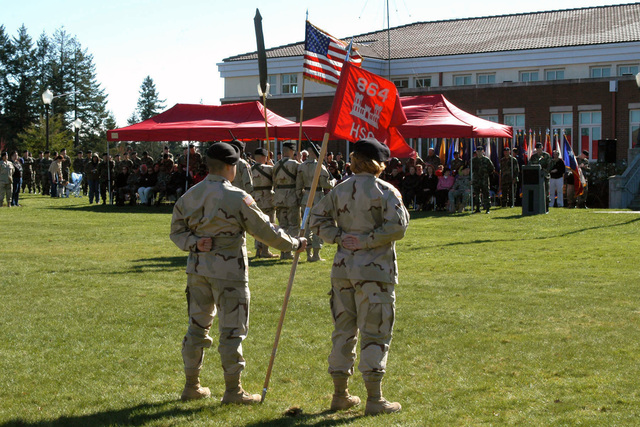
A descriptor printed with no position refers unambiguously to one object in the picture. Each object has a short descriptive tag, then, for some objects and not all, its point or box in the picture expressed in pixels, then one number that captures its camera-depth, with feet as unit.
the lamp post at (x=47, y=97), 126.00
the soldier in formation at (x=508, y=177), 86.99
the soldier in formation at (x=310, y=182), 45.44
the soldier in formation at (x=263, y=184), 47.75
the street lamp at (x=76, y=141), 287.36
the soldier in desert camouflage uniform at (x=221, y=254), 18.78
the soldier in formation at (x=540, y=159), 82.53
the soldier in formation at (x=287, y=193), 46.19
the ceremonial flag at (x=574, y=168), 91.97
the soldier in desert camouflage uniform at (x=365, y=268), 18.20
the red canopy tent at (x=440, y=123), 84.17
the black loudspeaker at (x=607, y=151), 98.27
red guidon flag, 21.89
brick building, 153.17
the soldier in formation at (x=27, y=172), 127.19
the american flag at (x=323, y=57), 34.30
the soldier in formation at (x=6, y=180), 92.38
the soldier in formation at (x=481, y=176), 79.98
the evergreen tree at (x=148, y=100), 388.57
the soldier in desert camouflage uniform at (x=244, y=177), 44.65
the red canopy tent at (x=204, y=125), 91.71
